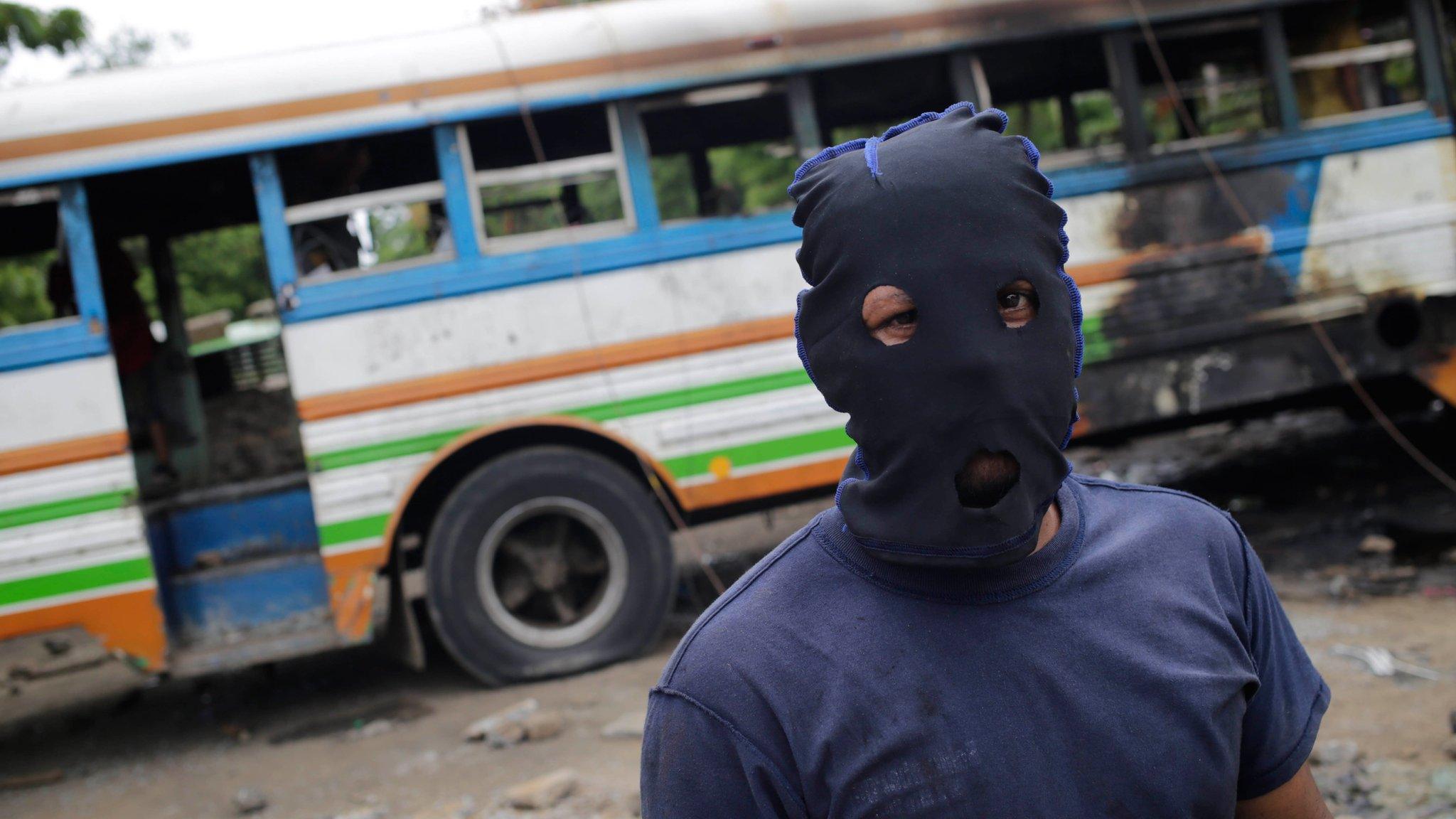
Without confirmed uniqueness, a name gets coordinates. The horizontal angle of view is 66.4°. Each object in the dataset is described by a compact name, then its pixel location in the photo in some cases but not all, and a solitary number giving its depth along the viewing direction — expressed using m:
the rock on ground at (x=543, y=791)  3.63
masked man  1.11
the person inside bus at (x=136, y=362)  5.99
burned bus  4.72
